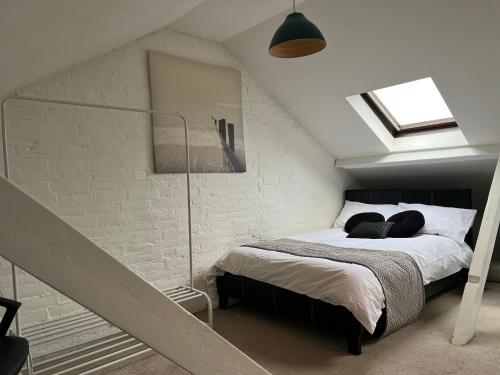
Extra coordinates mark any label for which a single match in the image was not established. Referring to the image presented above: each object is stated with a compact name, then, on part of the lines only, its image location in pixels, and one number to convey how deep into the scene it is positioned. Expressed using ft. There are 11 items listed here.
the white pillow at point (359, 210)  12.96
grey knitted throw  8.19
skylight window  11.51
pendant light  6.26
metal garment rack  6.32
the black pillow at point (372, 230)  11.49
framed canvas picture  9.62
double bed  7.75
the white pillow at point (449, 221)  11.37
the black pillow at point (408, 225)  11.39
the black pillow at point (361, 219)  12.36
